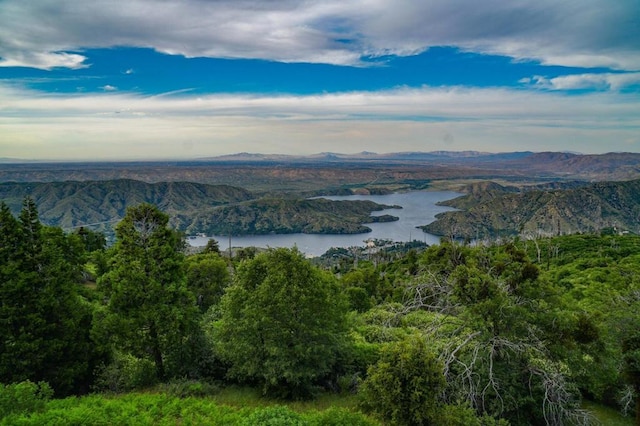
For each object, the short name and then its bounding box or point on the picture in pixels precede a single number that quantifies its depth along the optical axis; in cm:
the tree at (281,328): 1638
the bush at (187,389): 1552
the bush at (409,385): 1199
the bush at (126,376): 1716
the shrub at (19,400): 1147
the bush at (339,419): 1101
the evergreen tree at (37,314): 1605
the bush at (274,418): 1052
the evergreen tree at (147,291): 1702
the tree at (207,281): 4106
